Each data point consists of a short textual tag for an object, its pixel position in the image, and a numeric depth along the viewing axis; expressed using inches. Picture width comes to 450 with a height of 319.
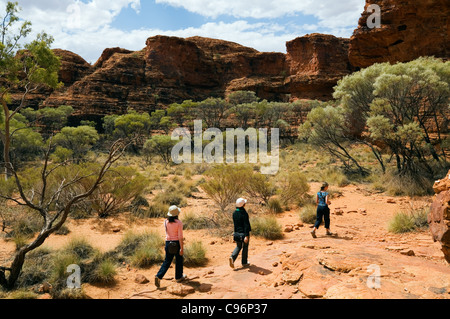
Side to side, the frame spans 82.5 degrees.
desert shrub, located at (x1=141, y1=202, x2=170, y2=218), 370.9
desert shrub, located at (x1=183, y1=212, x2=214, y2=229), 322.0
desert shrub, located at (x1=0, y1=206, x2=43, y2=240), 285.0
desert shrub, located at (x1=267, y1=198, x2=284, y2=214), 370.1
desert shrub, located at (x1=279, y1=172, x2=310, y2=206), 398.9
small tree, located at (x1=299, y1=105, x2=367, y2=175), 606.9
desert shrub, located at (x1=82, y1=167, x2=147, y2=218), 359.6
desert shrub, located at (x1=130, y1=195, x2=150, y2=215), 373.5
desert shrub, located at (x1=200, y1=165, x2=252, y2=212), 375.2
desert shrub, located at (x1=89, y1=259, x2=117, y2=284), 190.5
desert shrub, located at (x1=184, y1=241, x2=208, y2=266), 220.5
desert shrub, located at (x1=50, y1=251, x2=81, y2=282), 182.7
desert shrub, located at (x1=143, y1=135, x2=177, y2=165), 990.6
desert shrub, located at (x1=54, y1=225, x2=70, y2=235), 295.9
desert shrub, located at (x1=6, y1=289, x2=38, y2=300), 163.0
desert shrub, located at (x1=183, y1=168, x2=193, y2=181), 637.3
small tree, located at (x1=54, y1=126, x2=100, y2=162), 1053.8
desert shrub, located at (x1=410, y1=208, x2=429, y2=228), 251.5
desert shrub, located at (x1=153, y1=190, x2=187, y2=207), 416.8
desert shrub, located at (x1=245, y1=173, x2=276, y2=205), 392.2
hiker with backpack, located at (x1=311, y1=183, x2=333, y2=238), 253.8
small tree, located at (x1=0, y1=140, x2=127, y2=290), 364.0
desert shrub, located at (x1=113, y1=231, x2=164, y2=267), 221.3
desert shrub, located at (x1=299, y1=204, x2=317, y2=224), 319.0
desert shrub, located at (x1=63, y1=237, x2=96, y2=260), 228.3
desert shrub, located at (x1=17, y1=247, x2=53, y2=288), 187.5
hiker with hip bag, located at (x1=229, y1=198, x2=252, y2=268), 191.2
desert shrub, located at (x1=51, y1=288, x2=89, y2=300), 167.8
